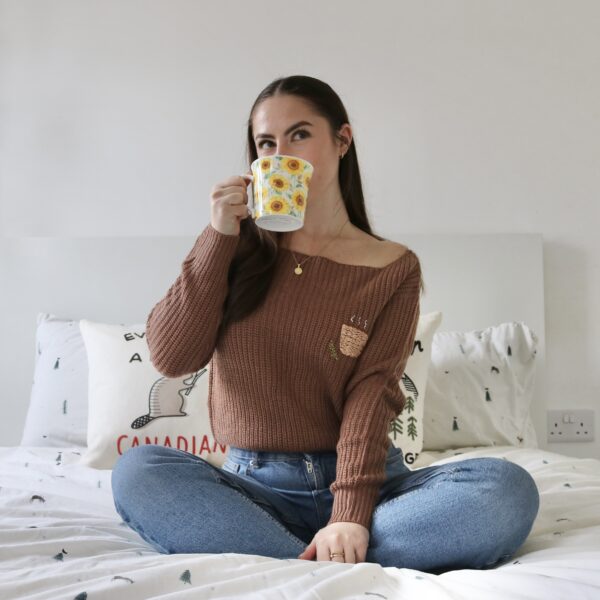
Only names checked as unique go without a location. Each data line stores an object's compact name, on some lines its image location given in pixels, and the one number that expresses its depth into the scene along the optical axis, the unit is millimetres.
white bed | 883
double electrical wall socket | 2262
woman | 1078
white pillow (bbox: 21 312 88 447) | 1908
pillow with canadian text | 1736
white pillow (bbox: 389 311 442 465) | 1759
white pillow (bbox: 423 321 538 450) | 1904
